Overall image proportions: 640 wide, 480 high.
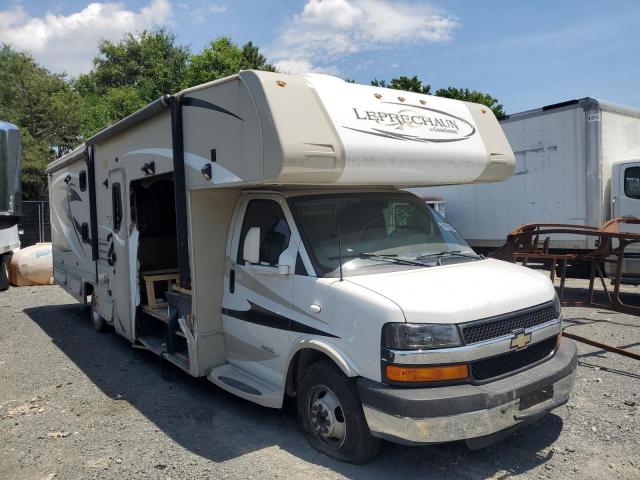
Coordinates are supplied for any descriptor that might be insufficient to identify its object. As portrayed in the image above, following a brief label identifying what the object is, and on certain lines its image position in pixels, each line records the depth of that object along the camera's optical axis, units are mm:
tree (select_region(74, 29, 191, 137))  36438
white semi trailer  10258
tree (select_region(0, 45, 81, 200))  27270
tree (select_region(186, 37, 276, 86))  27375
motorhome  3605
